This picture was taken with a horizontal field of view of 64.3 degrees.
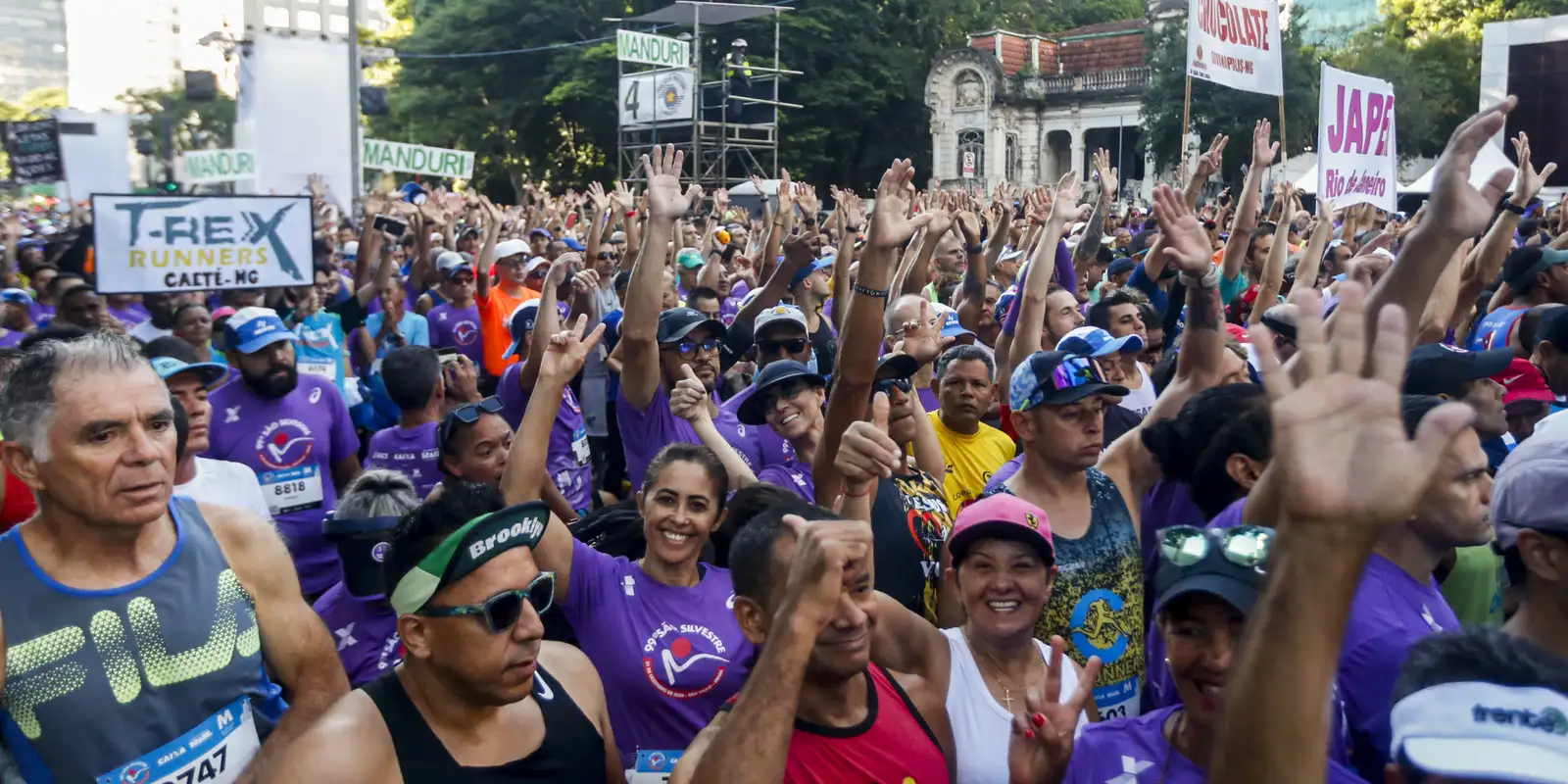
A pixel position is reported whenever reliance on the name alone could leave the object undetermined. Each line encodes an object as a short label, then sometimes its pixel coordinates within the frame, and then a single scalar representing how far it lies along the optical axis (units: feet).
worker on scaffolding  99.81
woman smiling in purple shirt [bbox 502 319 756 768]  11.05
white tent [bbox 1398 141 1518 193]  50.16
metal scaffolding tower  96.12
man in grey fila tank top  8.15
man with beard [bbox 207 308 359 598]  17.25
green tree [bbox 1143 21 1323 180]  109.40
